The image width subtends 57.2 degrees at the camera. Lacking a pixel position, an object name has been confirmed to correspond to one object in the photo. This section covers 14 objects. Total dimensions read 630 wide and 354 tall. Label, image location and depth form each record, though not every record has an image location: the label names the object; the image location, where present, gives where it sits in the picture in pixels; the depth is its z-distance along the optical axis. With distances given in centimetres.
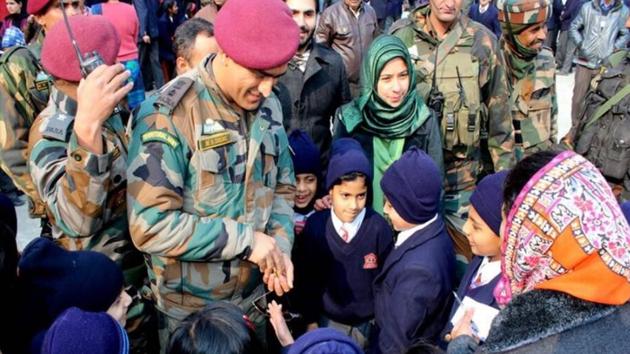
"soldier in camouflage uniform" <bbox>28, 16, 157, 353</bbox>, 192
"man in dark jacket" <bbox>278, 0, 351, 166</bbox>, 354
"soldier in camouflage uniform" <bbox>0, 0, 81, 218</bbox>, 288
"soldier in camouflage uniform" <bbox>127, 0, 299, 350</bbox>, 196
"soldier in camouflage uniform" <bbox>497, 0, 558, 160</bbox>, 383
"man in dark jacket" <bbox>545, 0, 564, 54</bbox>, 1137
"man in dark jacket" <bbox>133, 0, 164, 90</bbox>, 851
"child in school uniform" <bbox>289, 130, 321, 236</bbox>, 320
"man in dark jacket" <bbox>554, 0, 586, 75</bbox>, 1069
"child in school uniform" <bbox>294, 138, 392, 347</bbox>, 285
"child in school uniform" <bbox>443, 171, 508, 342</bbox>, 223
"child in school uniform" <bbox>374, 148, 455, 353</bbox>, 236
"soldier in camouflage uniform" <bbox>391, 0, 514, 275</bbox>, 353
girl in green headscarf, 325
